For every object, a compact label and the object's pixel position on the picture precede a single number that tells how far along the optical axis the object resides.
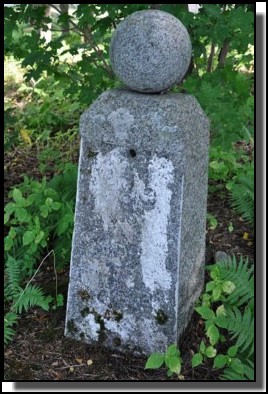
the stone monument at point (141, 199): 2.64
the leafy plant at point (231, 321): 2.85
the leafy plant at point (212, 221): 3.95
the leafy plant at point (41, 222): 3.63
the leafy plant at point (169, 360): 2.83
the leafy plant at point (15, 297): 3.31
